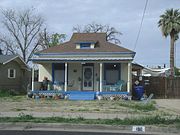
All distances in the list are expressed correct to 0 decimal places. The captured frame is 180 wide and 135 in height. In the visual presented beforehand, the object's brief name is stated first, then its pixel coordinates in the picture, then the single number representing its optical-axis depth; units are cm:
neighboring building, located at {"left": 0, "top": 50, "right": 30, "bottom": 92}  3912
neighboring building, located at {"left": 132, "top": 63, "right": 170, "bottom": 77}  4092
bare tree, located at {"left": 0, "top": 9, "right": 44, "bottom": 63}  6600
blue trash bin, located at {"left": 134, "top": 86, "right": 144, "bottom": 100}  3331
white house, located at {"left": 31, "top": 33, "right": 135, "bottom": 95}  3275
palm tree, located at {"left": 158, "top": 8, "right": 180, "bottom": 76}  5156
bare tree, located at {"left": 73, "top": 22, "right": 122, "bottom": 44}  7194
